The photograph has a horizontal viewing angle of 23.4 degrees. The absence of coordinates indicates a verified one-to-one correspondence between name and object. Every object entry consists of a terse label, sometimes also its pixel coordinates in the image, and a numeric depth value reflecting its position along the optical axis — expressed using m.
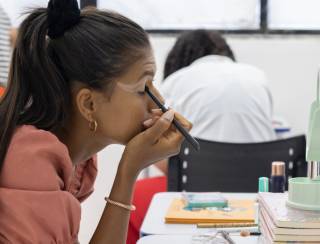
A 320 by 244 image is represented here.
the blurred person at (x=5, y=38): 2.55
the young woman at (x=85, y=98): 1.45
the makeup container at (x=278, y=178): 1.63
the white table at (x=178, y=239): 1.50
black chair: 2.26
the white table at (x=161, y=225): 1.60
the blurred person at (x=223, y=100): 2.60
